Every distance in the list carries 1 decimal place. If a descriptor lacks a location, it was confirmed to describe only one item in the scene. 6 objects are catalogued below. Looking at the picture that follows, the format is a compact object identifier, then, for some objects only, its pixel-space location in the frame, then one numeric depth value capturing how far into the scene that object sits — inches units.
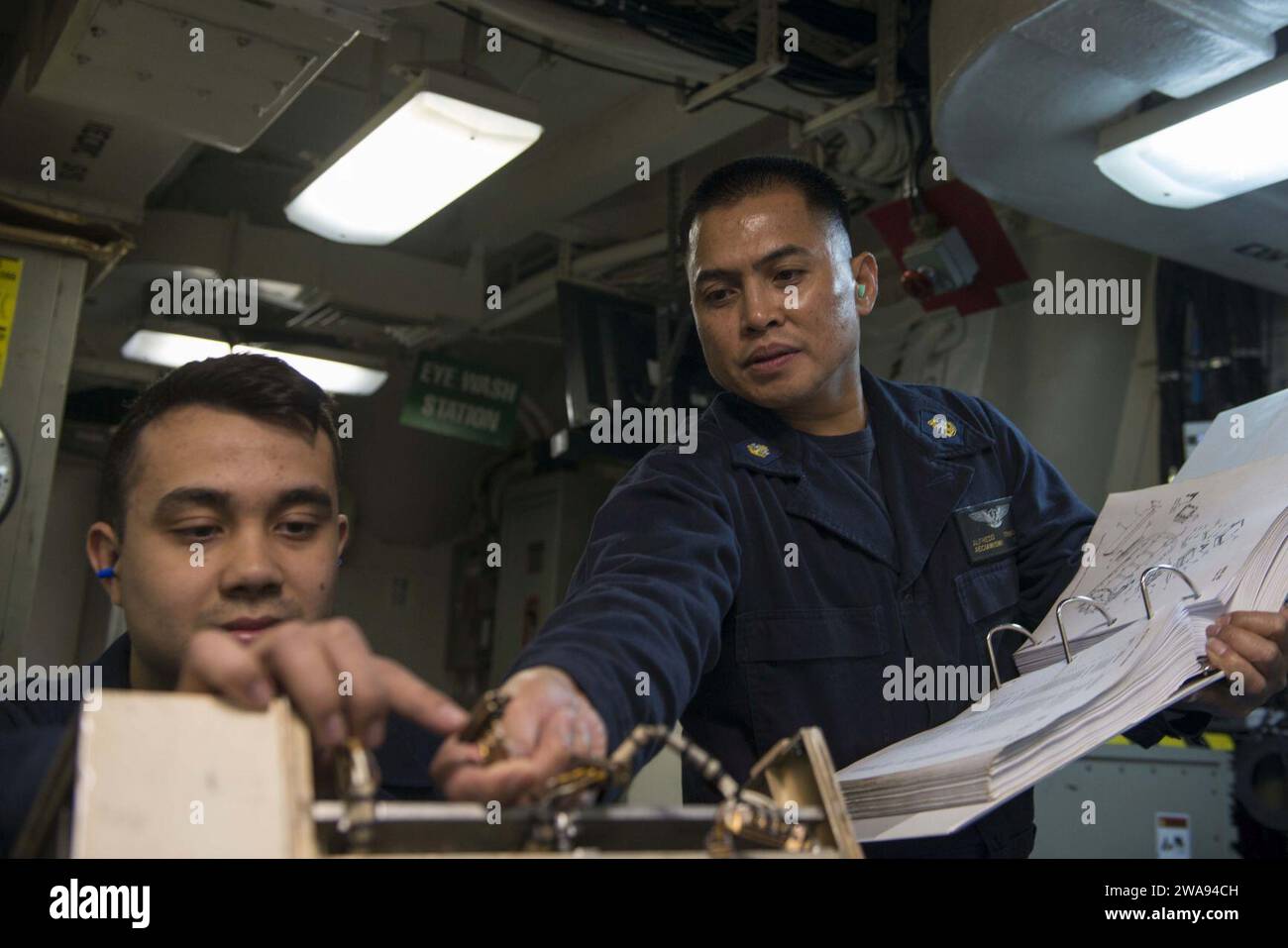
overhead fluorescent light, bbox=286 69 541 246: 128.7
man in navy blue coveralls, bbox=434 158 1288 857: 46.8
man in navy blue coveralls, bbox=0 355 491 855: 50.6
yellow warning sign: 123.0
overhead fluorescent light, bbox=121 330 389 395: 210.7
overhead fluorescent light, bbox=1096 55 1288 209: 90.8
